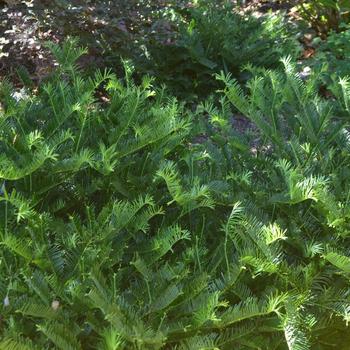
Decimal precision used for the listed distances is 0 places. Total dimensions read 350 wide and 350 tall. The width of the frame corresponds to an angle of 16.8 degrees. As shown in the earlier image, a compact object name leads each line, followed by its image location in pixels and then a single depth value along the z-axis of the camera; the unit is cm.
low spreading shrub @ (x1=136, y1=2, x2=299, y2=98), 1003
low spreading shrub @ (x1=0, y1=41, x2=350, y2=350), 398
